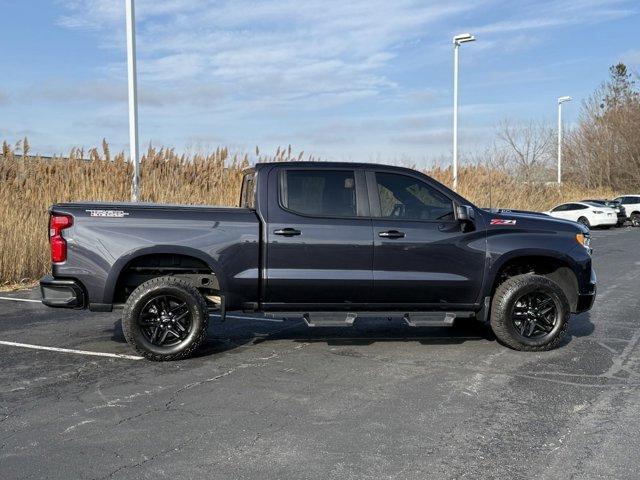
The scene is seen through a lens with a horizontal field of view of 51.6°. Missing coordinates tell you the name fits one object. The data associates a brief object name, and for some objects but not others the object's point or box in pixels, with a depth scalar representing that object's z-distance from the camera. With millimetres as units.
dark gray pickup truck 6258
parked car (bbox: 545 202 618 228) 30344
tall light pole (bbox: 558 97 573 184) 40394
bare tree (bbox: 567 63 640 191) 53688
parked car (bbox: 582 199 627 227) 32228
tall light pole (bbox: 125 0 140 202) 13031
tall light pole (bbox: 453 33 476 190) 24641
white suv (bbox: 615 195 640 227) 33625
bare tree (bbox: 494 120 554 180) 40525
